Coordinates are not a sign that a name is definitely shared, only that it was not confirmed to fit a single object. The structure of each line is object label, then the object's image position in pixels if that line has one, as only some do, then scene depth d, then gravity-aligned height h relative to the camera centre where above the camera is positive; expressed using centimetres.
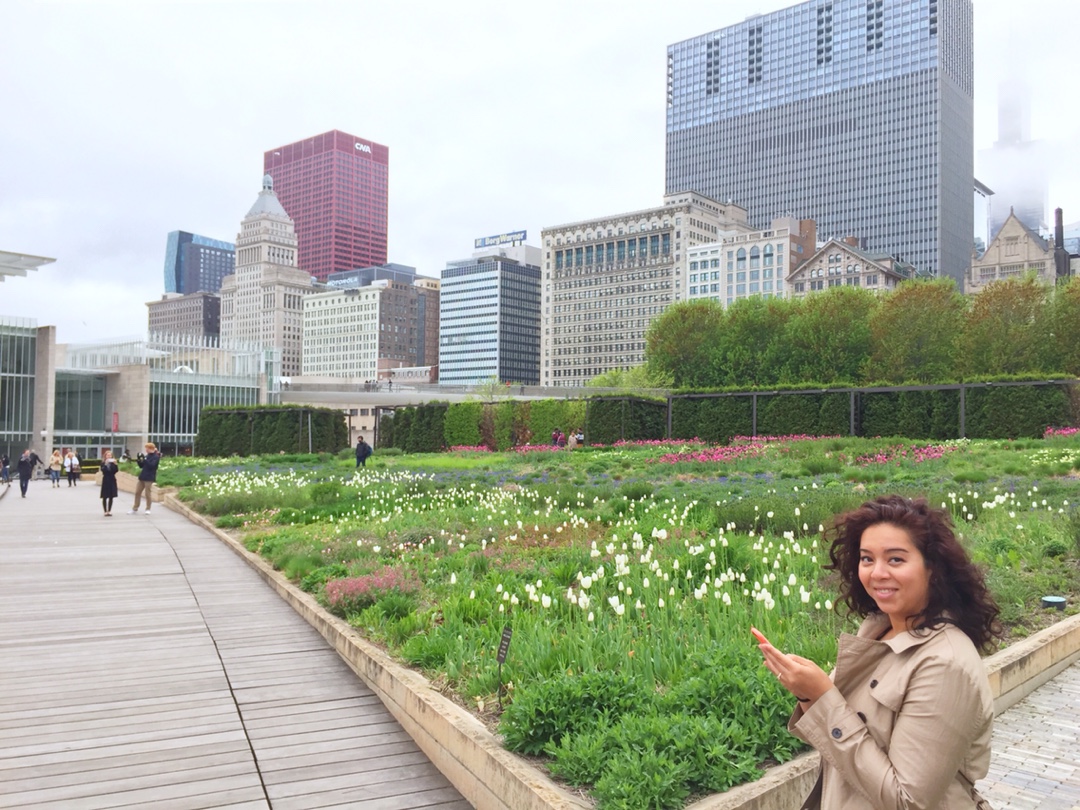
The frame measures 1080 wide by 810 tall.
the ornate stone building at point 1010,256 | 11206 +2425
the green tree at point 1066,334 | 4472 +542
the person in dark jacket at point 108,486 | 1912 -146
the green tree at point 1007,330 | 4575 +585
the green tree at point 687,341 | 6294 +688
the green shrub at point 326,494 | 1585 -133
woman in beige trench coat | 214 -67
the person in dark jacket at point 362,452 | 2934 -93
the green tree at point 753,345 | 5809 +613
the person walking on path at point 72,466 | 3500 -185
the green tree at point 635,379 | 6901 +564
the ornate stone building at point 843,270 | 12500 +2510
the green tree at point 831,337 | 5412 +624
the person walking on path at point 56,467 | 3362 -184
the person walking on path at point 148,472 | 1964 -115
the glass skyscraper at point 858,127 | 16200 +6434
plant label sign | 441 -115
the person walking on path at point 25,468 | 2761 -158
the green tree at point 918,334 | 5031 +614
